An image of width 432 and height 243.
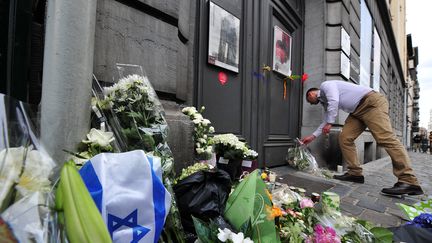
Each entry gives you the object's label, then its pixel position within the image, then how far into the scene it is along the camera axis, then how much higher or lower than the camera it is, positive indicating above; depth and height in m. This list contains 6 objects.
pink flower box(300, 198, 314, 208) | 1.61 -0.48
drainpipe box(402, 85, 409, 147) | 20.52 +1.29
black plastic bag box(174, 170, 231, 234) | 1.23 -0.35
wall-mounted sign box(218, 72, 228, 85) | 3.20 +0.61
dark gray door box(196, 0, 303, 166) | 3.04 +0.52
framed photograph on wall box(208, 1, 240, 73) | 3.01 +1.08
